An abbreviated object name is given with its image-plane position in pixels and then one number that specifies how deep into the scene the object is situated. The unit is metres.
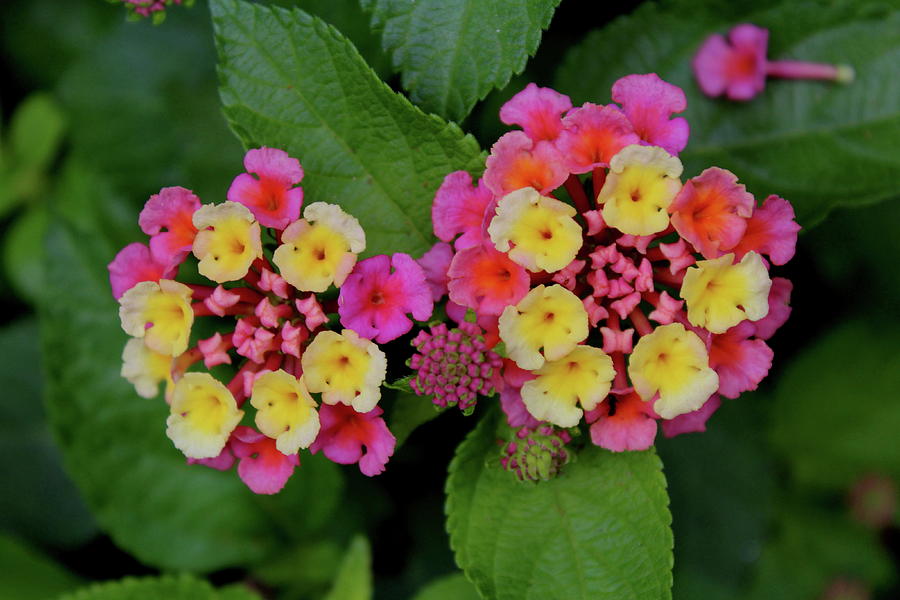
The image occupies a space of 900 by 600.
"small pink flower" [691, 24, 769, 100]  0.46
